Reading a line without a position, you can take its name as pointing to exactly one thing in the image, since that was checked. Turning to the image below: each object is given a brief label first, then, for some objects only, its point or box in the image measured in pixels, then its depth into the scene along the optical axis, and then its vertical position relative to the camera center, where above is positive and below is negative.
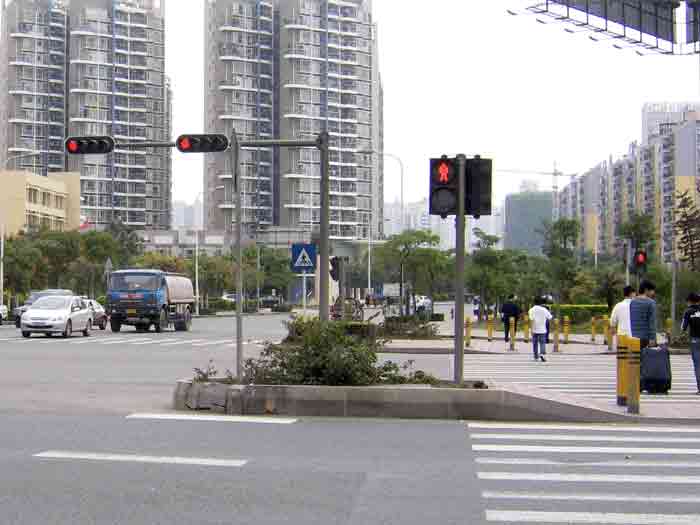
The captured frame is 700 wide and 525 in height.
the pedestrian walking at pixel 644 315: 16.81 -0.36
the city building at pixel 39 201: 93.81 +8.40
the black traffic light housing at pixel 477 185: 14.62 +1.49
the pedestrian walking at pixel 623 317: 17.14 -0.40
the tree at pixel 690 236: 45.69 +2.49
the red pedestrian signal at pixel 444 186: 14.67 +1.48
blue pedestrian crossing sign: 27.70 +0.86
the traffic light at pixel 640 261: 31.32 +0.95
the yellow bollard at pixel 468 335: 33.39 -1.40
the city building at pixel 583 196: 145.12 +14.69
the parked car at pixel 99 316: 47.36 -1.24
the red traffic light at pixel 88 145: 23.78 +3.29
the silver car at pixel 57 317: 37.06 -1.00
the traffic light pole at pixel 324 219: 23.33 +1.65
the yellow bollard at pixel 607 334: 30.98 -1.28
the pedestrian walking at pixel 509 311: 34.22 -0.64
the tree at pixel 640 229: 69.06 +4.27
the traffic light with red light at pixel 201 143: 23.39 +3.28
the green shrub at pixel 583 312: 49.99 -0.93
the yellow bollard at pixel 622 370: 14.64 -1.09
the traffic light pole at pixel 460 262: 14.48 +0.41
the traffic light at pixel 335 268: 35.59 +0.78
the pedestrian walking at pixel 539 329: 27.05 -0.95
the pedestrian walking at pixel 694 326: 17.23 -0.54
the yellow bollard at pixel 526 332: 37.16 -1.44
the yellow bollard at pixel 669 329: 32.09 -1.14
